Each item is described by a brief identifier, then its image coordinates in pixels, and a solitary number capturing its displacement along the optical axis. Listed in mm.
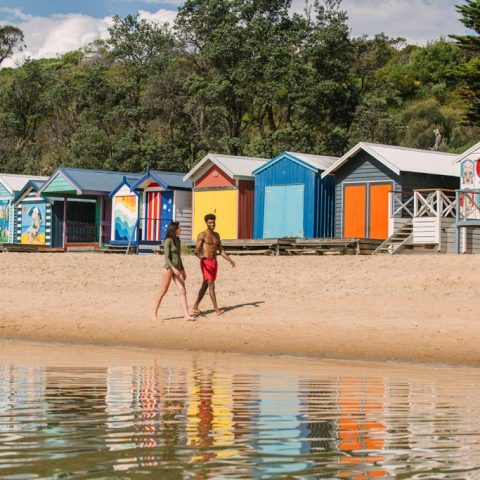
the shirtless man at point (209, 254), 18688
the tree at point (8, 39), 83500
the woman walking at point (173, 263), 18359
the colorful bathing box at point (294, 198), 34656
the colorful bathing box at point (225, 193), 36656
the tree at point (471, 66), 35312
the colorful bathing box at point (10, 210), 46375
